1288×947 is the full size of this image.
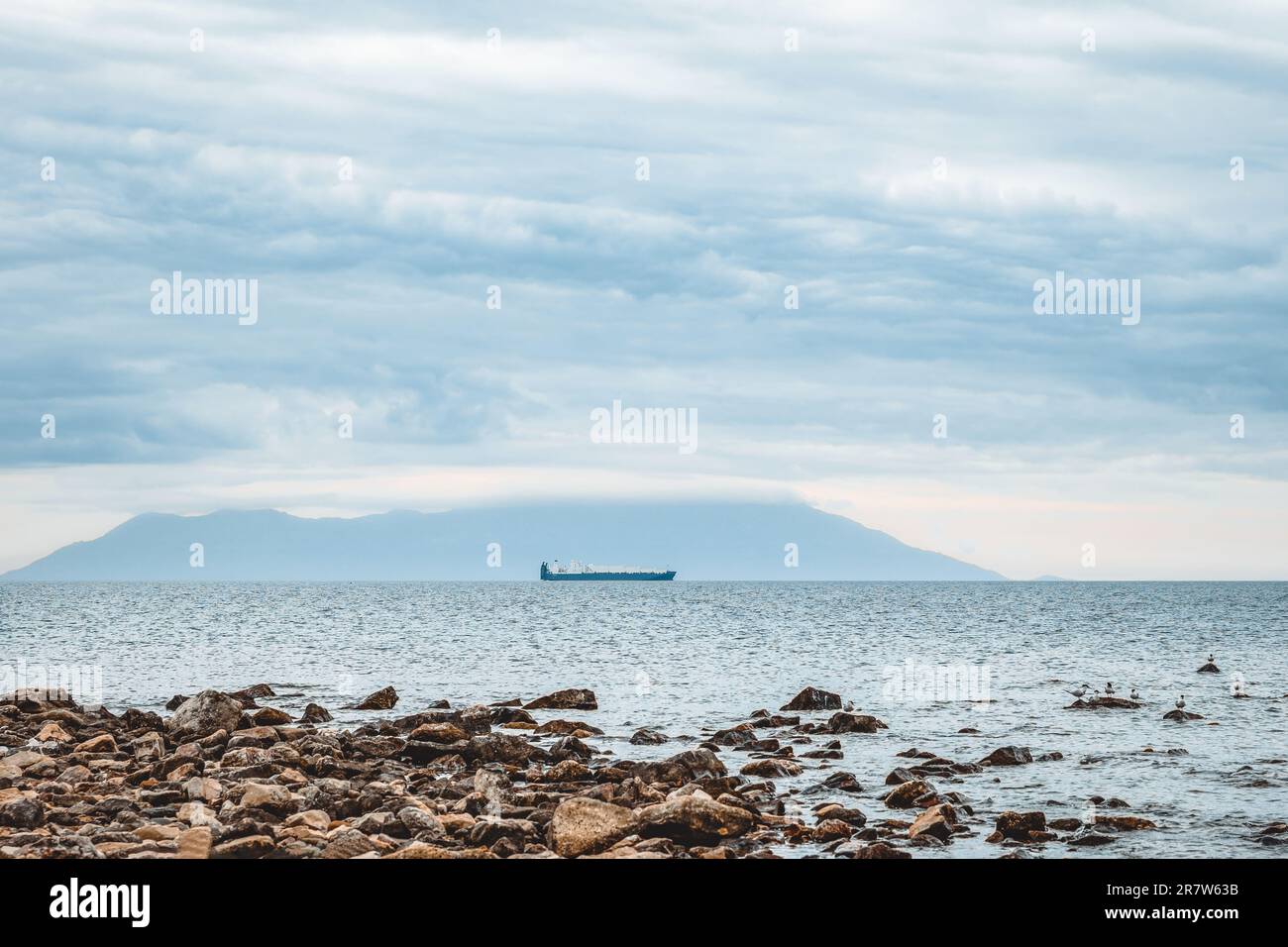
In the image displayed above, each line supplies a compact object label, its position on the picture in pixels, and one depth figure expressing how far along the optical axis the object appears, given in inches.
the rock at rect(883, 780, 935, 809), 972.6
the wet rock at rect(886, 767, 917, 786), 1047.0
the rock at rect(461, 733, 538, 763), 1165.1
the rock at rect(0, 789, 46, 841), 795.4
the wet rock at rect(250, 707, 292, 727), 1372.4
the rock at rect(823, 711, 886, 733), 1449.3
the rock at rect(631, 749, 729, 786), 1003.9
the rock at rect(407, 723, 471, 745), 1208.2
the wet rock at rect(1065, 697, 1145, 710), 1769.2
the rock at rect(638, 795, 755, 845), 816.9
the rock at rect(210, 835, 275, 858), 740.0
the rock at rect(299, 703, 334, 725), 1507.1
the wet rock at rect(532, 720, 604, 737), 1412.4
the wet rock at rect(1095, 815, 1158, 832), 915.4
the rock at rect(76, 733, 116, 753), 1154.0
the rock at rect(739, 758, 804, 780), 1116.5
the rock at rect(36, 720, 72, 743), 1221.3
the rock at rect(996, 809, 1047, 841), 871.7
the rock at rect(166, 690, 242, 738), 1234.6
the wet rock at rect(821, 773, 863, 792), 1047.0
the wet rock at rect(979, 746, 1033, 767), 1197.5
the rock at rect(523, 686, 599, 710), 1736.0
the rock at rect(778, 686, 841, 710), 1701.5
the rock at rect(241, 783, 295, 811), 842.2
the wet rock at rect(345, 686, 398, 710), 1743.4
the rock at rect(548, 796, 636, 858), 765.9
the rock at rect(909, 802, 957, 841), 851.4
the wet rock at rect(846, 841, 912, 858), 774.5
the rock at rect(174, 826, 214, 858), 738.2
